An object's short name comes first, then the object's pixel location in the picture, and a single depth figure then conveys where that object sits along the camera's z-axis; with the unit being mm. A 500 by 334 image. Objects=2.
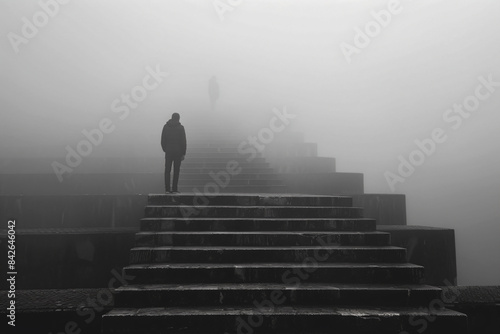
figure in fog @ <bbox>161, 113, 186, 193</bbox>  7492
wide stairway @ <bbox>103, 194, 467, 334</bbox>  3762
